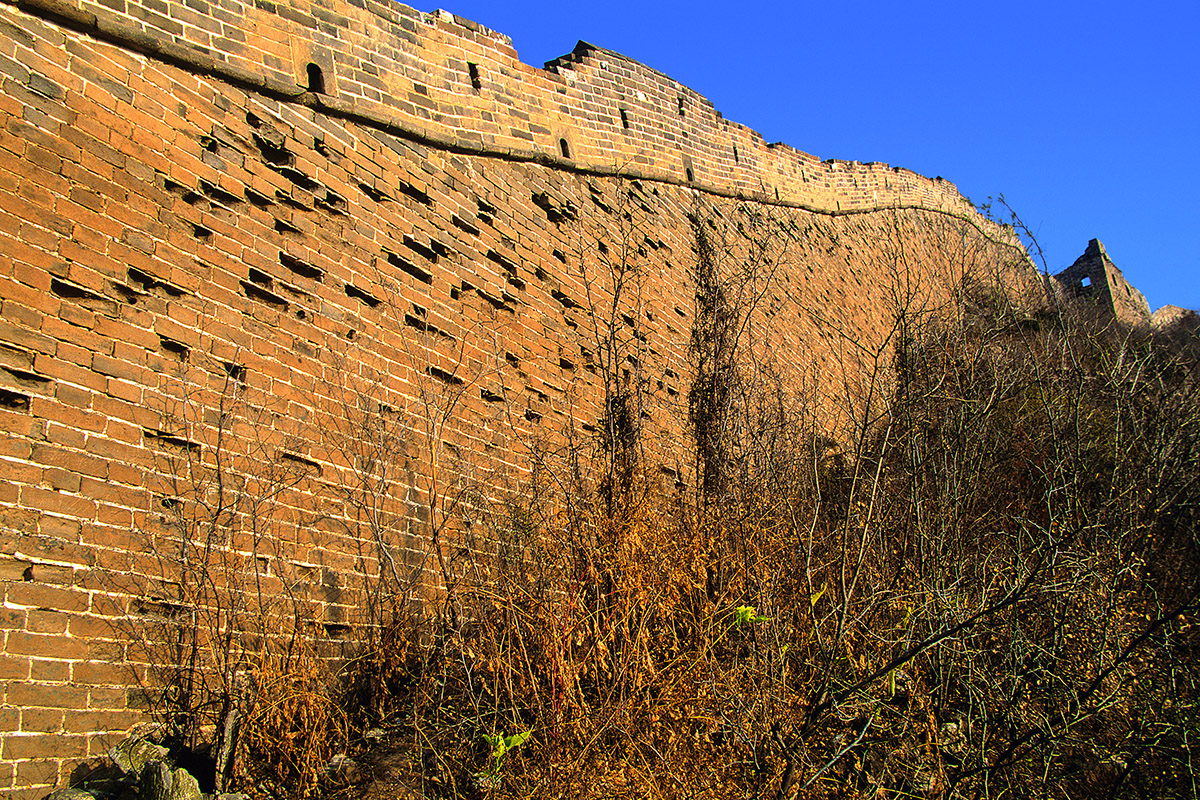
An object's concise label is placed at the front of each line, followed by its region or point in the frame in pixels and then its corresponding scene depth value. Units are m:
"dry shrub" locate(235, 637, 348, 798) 3.45
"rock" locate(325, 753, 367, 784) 3.58
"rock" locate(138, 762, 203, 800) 2.91
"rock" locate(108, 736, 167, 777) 3.06
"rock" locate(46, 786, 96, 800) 2.83
